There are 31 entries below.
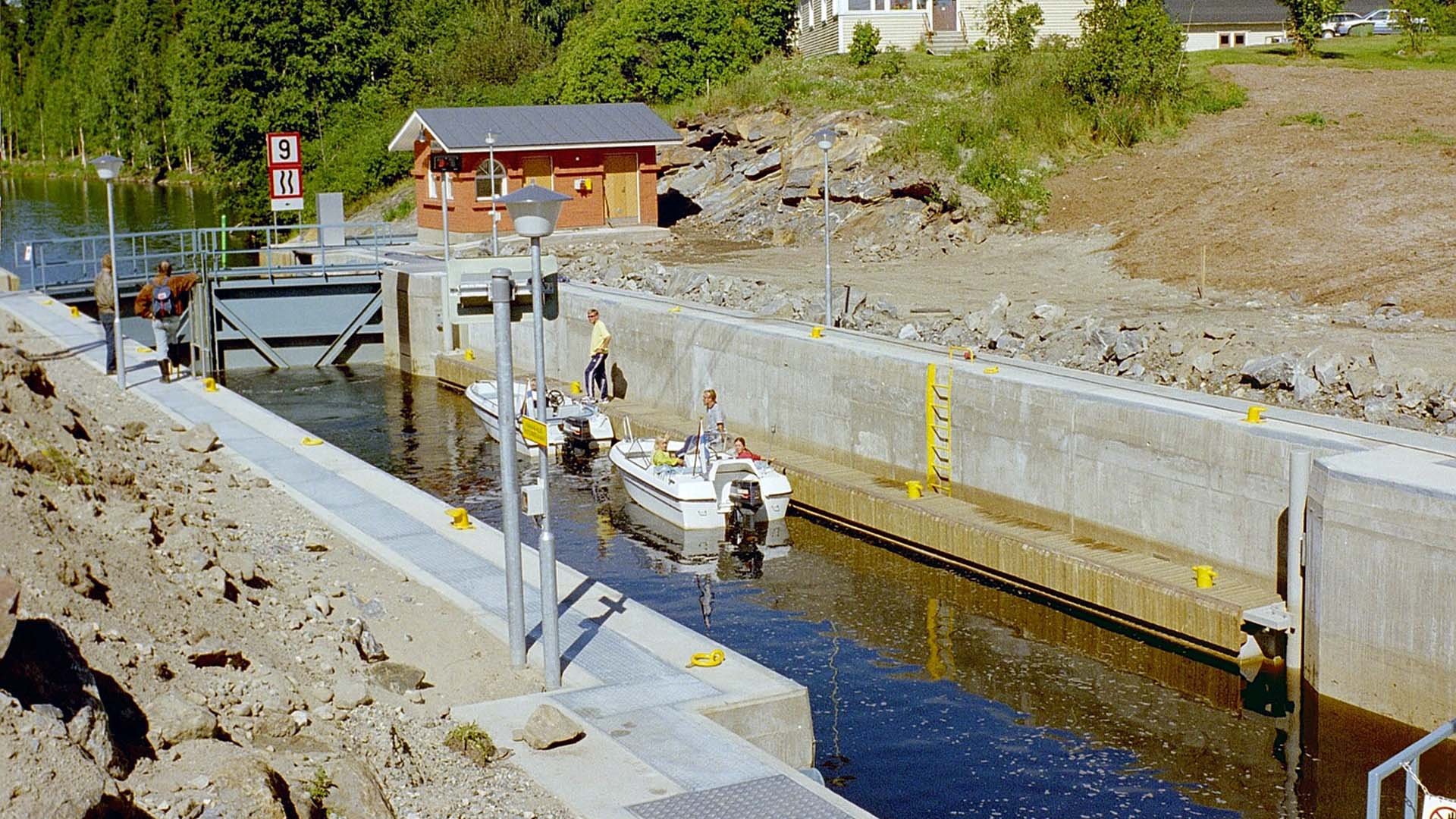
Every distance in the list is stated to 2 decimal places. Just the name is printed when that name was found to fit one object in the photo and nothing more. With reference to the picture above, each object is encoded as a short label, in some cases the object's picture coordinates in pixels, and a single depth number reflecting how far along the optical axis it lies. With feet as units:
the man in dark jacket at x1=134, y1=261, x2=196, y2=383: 96.73
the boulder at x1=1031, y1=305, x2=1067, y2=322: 86.99
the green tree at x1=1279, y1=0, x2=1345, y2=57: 166.50
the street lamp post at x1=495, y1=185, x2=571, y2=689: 40.68
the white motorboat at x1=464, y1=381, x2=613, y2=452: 92.32
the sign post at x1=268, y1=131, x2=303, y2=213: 148.66
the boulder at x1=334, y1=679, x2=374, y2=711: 37.78
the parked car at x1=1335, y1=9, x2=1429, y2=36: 204.64
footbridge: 126.93
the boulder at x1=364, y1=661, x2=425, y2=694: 40.86
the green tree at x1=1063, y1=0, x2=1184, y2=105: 142.72
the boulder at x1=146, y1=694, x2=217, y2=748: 31.09
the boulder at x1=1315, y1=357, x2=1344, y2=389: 68.64
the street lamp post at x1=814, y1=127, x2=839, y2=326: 90.79
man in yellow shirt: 100.78
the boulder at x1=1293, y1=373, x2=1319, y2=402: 68.95
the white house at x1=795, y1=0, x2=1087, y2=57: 189.16
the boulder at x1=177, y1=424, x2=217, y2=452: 70.95
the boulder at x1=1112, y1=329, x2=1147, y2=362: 78.84
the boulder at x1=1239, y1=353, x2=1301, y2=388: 70.24
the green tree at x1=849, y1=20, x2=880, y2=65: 179.73
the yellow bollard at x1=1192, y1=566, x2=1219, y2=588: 58.18
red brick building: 156.56
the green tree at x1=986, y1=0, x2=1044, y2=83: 159.02
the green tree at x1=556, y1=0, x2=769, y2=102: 202.80
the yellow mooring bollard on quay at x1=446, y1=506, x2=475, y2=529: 58.95
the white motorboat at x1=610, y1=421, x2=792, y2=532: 73.87
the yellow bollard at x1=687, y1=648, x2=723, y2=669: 43.24
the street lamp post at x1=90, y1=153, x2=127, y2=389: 86.02
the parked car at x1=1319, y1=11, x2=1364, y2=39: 218.42
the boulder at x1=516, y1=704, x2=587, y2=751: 37.42
